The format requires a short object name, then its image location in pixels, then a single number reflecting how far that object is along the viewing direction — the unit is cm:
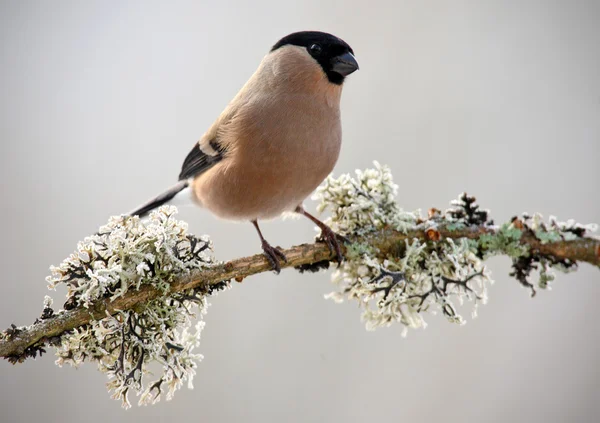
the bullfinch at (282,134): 480
